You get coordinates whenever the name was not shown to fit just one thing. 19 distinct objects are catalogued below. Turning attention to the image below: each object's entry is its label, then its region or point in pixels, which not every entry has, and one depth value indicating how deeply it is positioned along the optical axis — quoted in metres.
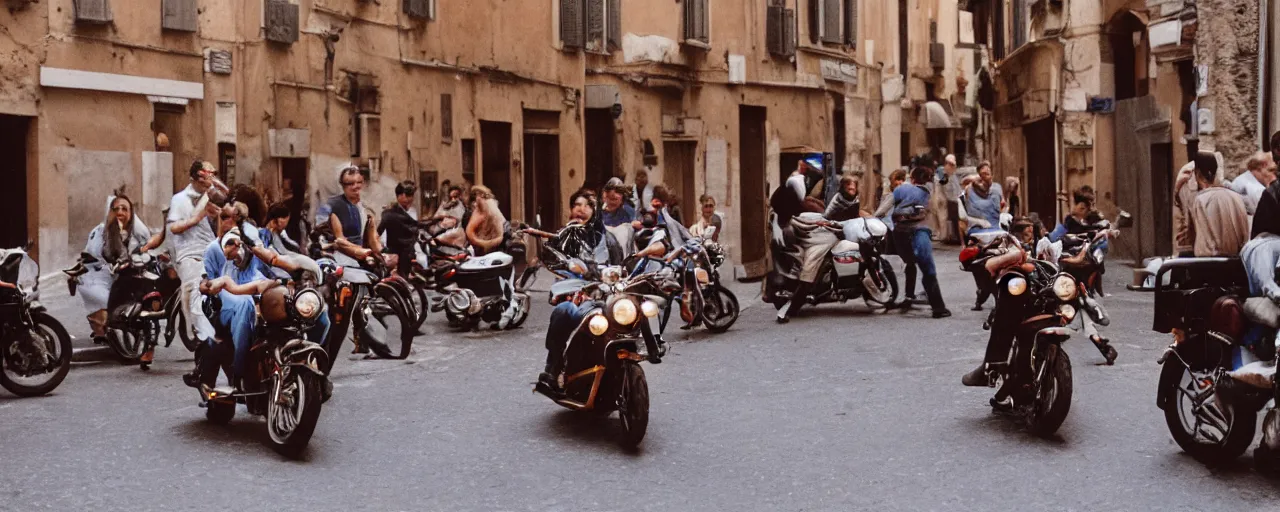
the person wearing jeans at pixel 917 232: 17.53
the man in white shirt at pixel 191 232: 13.27
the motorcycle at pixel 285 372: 8.98
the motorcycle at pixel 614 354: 9.39
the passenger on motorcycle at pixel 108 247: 13.85
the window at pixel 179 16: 21.17
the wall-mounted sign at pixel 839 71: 35.09
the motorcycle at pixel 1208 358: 8.41
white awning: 48.56
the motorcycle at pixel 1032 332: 9.49
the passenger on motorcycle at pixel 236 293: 9.77
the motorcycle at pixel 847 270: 17.80
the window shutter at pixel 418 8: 25.19
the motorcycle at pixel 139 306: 13.55
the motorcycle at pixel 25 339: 11.65
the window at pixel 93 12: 19.92
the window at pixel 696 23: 31.16
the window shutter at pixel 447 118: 26.16
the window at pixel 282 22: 22.33
